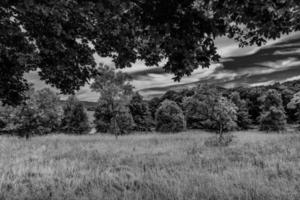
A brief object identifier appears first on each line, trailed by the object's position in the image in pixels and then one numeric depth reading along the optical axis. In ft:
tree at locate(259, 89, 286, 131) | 121.80
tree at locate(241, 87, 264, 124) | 179.52
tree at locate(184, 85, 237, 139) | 61.21
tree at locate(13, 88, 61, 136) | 72.29
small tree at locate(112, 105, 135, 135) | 132.07
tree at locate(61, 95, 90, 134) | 139.23
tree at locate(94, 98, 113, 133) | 151.02
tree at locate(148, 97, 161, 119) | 209.44
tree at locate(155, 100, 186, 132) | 126.41
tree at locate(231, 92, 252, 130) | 161.38
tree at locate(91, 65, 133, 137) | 67.67
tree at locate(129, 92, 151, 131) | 165.37
